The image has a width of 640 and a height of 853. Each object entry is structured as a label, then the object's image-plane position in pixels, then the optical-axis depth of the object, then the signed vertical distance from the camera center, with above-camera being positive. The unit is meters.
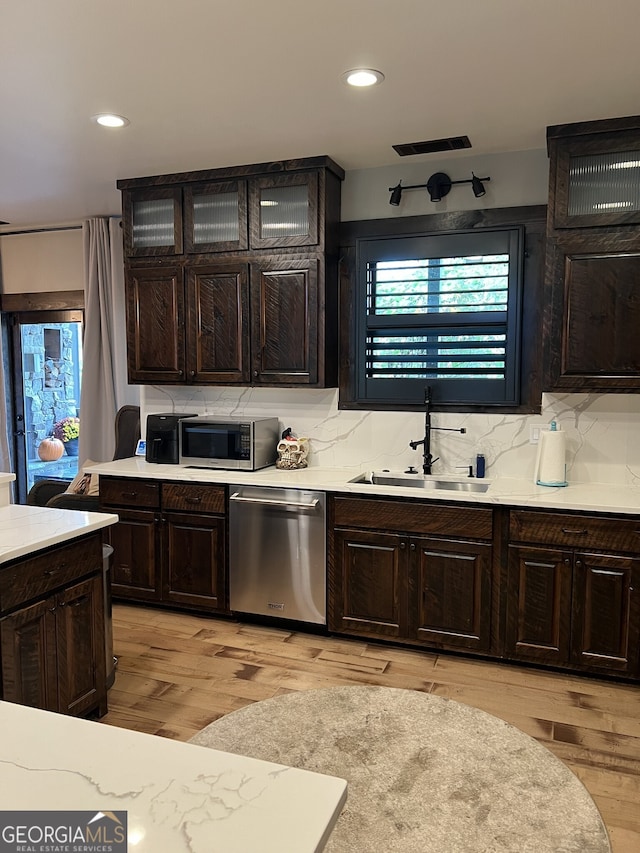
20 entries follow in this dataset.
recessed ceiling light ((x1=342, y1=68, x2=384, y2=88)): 2.67 +1.20
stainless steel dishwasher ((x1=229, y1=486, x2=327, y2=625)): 3.73 -1.06
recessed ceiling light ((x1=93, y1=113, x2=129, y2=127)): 3.14 +1.20
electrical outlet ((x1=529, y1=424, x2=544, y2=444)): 3.76 -0.36
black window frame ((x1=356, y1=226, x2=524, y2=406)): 3.72 +0.28
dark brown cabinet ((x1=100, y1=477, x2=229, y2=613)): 3.97 -1.07
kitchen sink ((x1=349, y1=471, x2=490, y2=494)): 3.83 -0.67
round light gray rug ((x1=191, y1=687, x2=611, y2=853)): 1.67 -1.17
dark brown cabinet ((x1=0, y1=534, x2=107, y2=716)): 2.34 -1.01
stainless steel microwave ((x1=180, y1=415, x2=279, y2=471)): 4.04 -0.46
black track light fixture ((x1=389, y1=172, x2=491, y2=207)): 3.81 +1.07
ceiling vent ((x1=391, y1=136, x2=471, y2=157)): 3.51 +1.22
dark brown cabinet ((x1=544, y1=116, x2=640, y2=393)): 3.21 +0.56
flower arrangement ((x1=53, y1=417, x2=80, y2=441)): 5.91 -0.54
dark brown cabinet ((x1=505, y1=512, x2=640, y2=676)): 3.16 -1.13
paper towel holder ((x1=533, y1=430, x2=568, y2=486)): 3.52 -0.48
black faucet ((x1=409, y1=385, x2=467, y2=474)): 3.91 -0.43
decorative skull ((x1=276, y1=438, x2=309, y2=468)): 4.17 -0.53
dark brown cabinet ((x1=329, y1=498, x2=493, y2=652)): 3.43 -1.12
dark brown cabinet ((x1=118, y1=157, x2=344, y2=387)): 3.91 +0.59
